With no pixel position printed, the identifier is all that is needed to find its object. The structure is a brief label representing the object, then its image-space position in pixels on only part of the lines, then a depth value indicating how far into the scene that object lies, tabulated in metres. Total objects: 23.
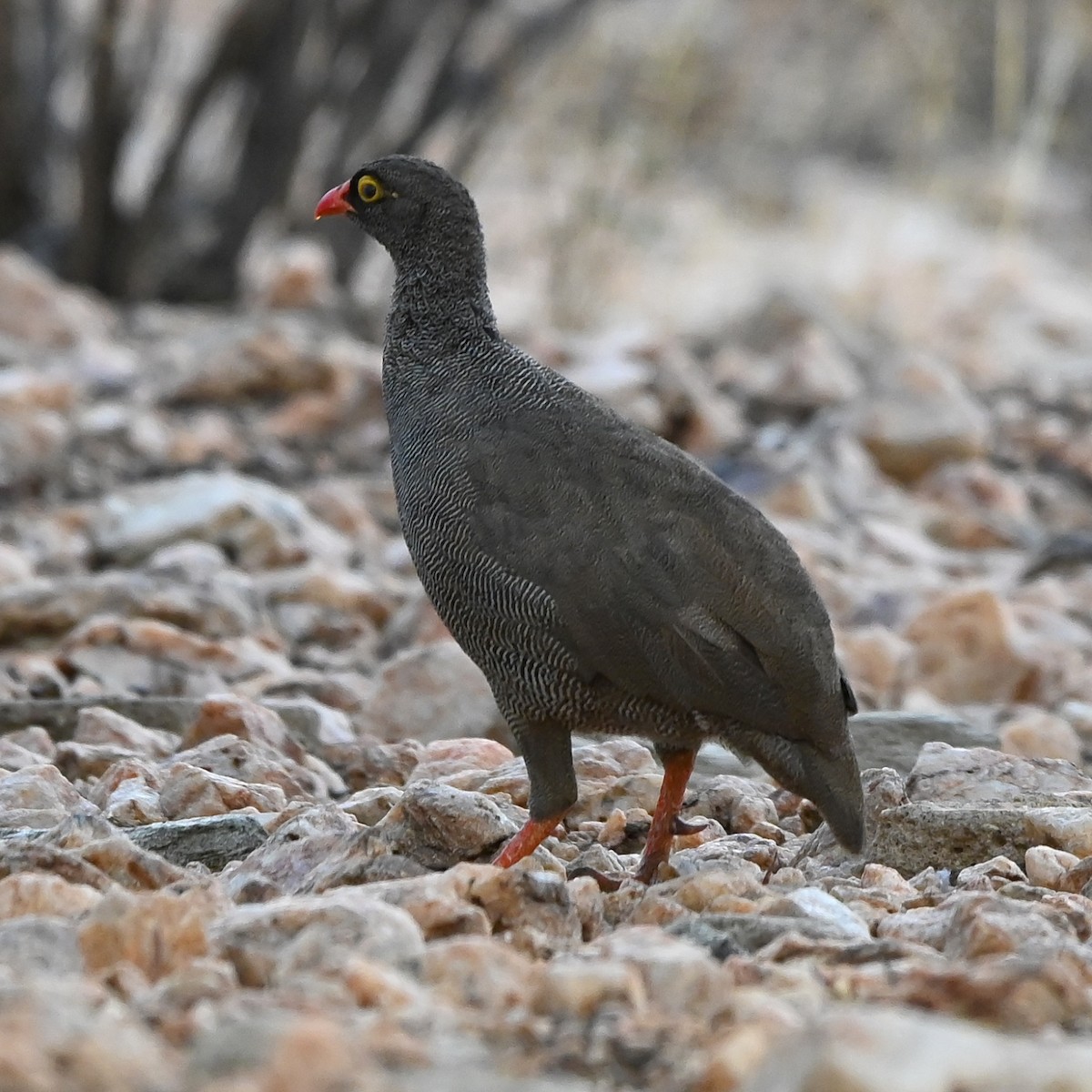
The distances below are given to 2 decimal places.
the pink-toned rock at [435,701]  13.73
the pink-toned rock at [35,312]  26.34
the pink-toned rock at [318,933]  7.22
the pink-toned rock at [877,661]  16.50
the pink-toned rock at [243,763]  11.45
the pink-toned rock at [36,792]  10.59
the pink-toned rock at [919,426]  24.83
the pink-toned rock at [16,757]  11.66
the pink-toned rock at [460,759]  11.84
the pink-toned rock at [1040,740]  14.14
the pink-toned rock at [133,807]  10.43
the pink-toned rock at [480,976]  6.89
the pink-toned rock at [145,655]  14.73
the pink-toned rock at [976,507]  23.05
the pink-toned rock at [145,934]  7.29
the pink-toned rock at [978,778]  11.23
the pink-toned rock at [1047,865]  9.70
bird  9.95
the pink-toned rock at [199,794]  10.66
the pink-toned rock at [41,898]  8.00
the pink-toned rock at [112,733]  12.56
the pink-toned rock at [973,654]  16.69
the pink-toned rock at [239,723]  12.20
